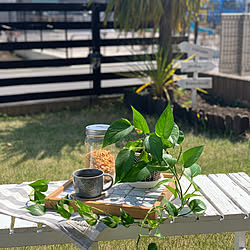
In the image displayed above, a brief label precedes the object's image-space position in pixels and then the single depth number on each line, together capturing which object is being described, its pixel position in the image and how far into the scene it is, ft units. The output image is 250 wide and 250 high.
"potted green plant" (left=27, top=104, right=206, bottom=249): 6.40
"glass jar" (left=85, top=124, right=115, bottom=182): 7.67
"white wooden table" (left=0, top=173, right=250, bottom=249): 6.64
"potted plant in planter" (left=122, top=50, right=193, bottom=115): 22.27
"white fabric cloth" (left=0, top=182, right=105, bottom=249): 6.39
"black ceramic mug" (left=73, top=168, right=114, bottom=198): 6.76
